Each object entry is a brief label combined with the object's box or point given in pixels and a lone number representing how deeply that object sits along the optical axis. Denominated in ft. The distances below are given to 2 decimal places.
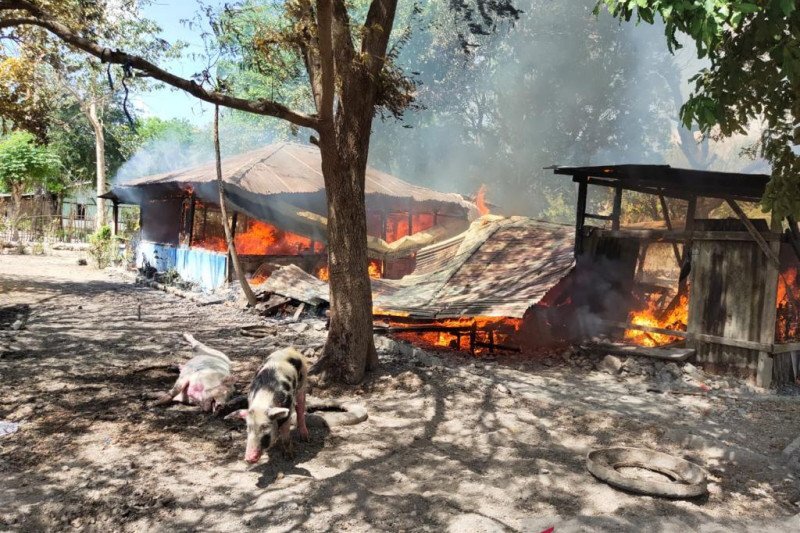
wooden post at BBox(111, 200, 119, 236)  87.55
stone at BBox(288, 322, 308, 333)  42.27
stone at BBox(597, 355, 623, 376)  33.94
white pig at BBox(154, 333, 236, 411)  23.24
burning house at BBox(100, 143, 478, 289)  58.13
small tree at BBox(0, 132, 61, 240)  89.40
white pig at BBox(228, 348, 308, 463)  17.46
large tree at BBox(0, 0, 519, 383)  27.35
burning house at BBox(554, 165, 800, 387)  30.66
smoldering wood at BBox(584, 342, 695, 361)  33.19
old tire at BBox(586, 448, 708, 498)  16.81
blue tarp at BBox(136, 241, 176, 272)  71.00
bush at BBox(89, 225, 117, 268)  83.25
